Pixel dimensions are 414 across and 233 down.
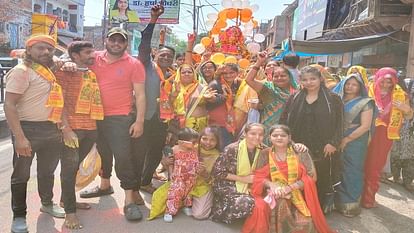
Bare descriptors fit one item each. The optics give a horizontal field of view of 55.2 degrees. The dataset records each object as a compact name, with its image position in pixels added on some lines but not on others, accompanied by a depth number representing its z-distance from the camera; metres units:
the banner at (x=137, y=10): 22.08
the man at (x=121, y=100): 3.42
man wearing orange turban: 2.86
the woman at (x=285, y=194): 3.26
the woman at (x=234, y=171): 3.48
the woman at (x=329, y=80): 4.60
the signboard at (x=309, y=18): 15.77
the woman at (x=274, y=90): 3.95
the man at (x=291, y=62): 4.49
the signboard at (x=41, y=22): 27.06
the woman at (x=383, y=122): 4.20
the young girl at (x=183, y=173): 3.61
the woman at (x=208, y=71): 4.59
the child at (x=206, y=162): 3.64
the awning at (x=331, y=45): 8.47
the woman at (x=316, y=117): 3.66
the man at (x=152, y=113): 3.81
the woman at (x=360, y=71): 4.07
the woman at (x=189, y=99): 4.12
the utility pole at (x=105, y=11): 23.13
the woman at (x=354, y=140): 3.87
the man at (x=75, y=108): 3.29
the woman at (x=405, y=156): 5.02
